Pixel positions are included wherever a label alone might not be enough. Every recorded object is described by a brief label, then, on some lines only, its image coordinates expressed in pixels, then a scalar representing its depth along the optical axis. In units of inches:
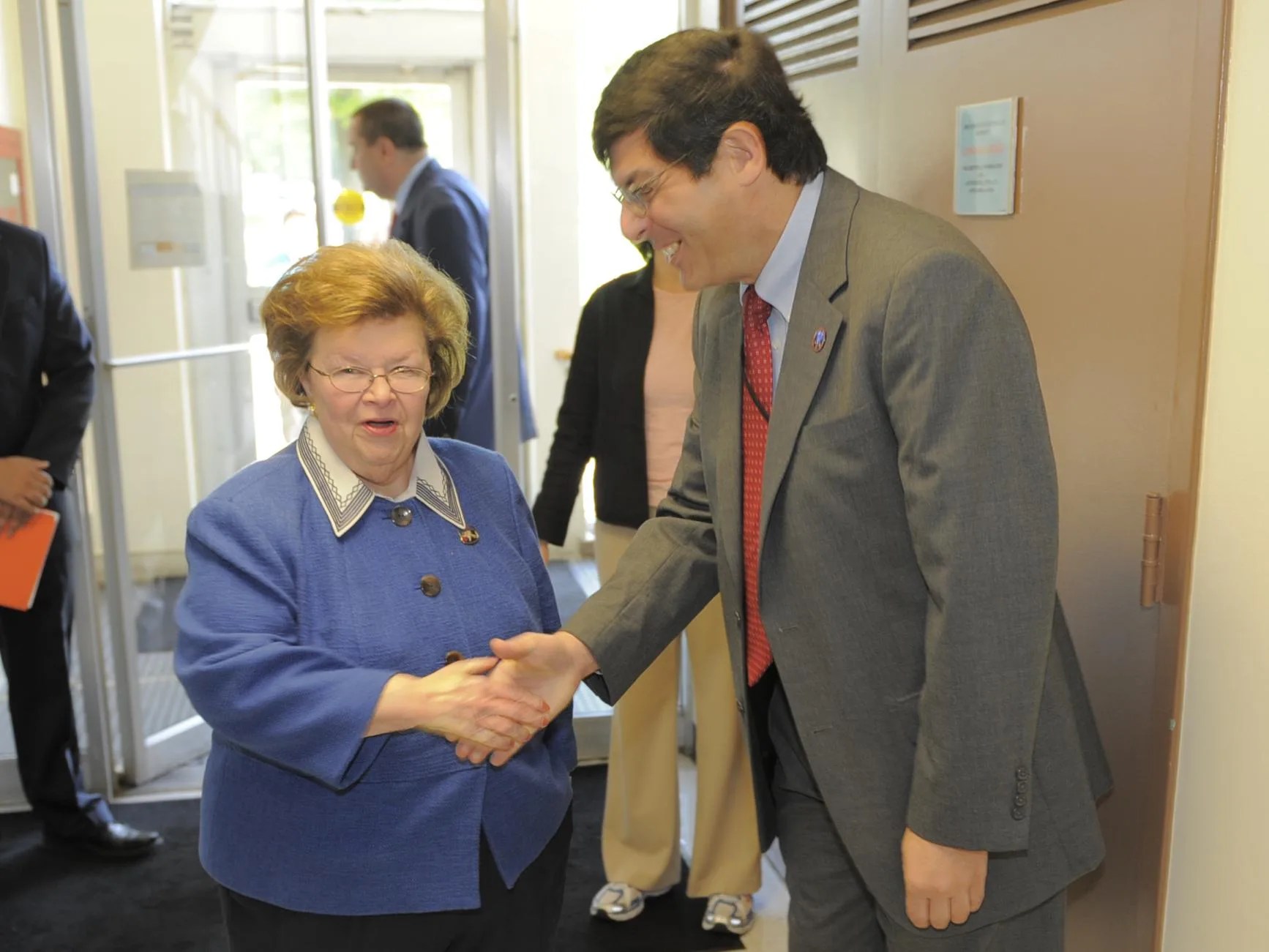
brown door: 63.2
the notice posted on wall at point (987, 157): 76.0
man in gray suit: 50.4
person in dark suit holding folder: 118.4
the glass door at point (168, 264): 135.3
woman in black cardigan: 110.2
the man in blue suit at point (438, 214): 134.8
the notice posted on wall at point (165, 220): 138.1
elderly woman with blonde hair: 54.6
